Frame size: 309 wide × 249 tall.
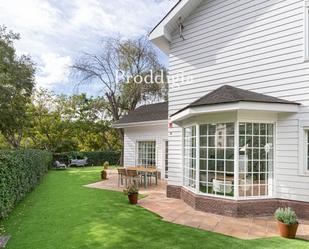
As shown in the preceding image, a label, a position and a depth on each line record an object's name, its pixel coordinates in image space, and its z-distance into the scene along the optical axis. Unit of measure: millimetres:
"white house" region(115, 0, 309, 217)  7918
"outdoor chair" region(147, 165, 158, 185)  15257
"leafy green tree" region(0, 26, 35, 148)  15492
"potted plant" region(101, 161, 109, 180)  16844
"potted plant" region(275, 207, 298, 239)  6270
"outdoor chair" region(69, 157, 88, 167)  26766
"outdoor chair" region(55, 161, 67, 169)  23997
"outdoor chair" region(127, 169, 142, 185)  12969
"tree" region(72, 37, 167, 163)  25000
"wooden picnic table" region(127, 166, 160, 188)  13709
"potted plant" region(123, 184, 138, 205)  9648
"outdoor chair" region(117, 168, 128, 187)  13677
